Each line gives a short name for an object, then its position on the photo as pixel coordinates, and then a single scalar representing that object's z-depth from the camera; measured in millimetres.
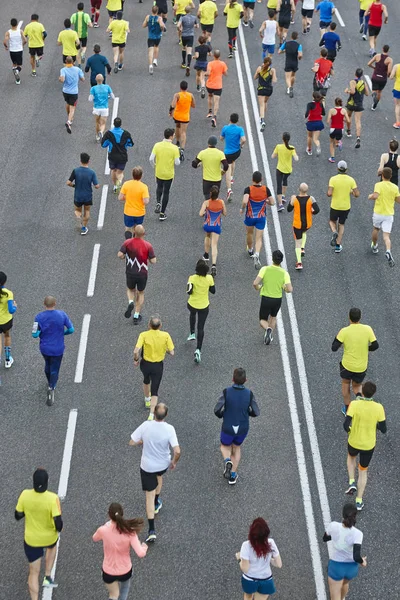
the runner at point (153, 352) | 14729
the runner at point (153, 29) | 28953
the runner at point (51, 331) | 15188
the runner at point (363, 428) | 13461
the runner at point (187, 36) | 29000
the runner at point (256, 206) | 19094
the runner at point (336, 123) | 23797
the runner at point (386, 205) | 20047
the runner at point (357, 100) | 24859
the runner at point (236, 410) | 13500
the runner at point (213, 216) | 18859
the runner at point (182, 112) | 23578
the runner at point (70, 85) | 25141
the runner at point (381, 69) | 26969
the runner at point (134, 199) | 19453
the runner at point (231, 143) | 21719
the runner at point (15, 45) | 27994
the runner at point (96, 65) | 26047
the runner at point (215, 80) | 25719
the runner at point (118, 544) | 11227
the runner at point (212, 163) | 20694
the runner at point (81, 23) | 28953
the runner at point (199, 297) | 16328
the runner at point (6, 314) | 15883
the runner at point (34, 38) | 28688
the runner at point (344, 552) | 11617
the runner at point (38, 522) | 11648
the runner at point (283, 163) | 21344
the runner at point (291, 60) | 27547
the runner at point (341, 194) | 20078
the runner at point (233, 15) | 30016
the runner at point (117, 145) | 21484
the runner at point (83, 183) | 20016
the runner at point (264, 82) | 25281
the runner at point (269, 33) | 29281
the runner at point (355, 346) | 15211
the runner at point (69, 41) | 27797
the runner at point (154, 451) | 12617
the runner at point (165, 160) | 20656
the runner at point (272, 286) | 16759
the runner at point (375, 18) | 30864
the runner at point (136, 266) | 17203
